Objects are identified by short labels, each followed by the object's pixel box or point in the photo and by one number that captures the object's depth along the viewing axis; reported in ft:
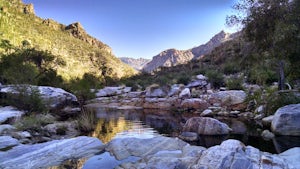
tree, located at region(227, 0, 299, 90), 24.40
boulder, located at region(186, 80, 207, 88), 65.91
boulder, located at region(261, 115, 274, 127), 30.86
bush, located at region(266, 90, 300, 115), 31.52
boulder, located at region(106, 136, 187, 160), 17.99
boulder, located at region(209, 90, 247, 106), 45.00
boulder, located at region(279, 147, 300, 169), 13.53
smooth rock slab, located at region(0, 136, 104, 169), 16.13
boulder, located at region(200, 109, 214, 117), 41.08
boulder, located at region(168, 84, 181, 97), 62.59
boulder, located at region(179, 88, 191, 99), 56.00
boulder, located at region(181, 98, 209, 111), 48.56
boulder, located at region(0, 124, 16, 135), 25.00
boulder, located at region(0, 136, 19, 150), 19.79
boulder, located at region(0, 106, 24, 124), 31.13
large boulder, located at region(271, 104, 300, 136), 25.47
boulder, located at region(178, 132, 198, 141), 24.95
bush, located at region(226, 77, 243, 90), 53.09
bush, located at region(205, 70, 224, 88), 64.04
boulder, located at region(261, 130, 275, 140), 24.82
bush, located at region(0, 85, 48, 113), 39.30
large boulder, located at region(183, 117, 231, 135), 27.27
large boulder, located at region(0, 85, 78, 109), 40.33
